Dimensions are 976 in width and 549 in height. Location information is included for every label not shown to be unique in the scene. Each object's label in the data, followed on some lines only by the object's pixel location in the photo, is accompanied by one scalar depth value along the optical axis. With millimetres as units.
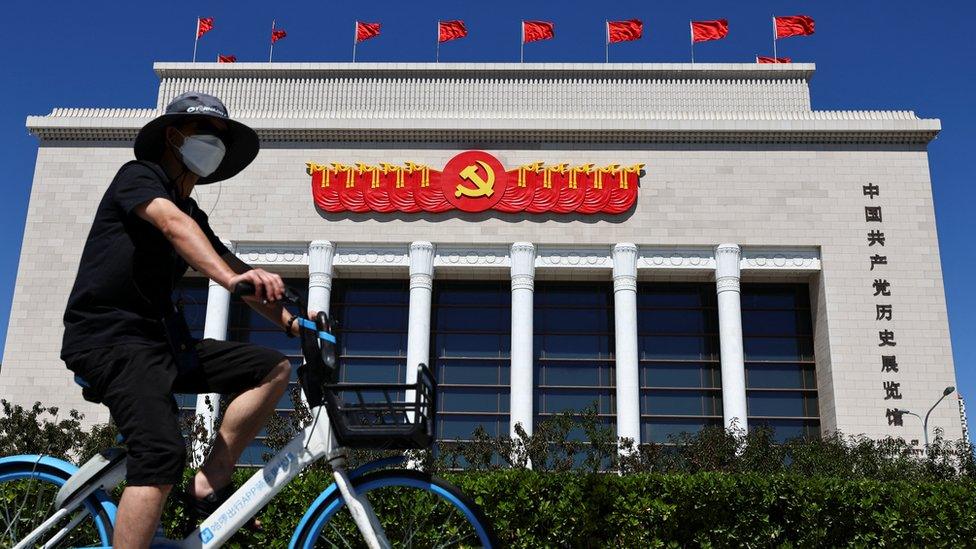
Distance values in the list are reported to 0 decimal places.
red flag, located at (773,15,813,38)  37594
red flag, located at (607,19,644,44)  38000
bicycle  3537
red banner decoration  33594
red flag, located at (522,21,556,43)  38094
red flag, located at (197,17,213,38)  39312
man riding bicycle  3482
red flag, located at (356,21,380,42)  39125
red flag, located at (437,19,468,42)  38219
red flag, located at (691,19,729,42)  37781
